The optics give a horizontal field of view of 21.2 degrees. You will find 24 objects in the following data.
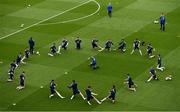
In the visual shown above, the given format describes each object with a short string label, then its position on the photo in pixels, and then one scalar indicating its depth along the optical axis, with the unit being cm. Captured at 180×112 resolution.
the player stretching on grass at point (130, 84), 4141
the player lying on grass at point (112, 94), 3925
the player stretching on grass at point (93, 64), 4619
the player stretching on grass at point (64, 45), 5097
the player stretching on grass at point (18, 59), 4722
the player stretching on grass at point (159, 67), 4550
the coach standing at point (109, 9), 6178
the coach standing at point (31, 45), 5038
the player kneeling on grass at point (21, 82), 4224
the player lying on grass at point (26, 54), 4891
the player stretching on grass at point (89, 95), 3919
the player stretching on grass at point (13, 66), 4515
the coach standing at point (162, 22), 5631
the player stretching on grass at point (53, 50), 5006
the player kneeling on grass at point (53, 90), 4062
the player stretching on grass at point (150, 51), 4847
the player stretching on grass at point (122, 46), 5018
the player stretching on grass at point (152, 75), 4312
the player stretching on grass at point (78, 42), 5141
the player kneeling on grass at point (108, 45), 5031
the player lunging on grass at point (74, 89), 4019
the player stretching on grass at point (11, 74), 4425
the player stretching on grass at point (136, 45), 4956
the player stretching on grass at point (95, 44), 5104
